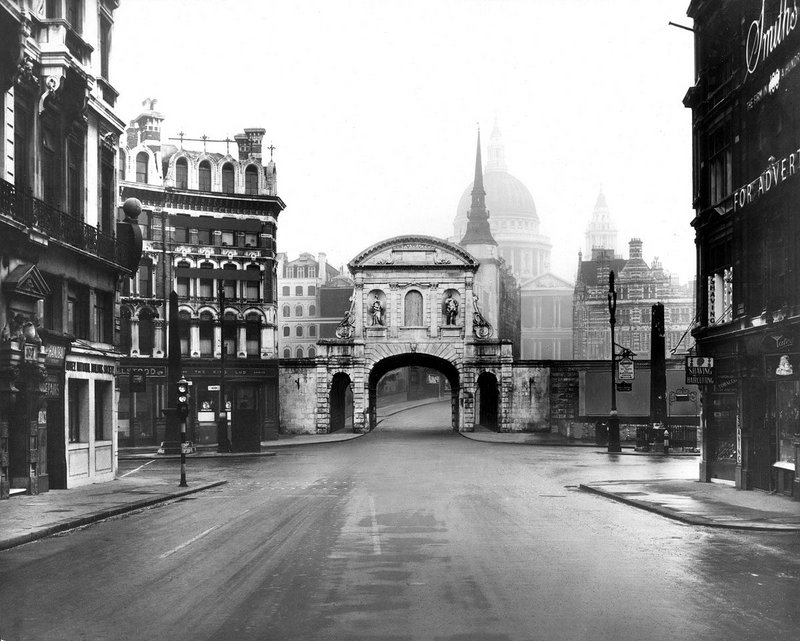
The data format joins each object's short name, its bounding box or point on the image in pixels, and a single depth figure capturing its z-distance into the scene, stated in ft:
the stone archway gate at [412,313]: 232.12
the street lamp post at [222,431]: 159.02
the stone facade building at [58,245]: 80.02
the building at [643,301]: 392.27
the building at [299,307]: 448.24
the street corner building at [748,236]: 76.54
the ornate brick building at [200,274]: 201.46
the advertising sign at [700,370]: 92.07
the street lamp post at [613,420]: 151.84
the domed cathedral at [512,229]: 645.51
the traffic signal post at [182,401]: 109.19
